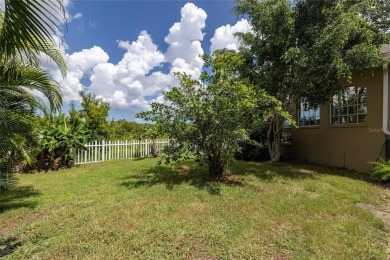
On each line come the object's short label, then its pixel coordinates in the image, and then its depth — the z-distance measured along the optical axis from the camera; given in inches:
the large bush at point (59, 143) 350.9
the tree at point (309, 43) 271.9
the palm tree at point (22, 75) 71.1
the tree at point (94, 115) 517.3
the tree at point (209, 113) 230.5
